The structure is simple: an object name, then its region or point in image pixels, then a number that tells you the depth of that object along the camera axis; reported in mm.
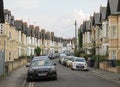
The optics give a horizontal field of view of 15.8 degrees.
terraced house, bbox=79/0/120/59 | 53312
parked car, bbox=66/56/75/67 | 57219
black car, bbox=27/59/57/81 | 30281
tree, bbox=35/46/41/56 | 114256
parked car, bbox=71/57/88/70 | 49500
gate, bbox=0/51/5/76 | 36862
